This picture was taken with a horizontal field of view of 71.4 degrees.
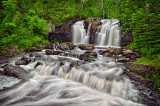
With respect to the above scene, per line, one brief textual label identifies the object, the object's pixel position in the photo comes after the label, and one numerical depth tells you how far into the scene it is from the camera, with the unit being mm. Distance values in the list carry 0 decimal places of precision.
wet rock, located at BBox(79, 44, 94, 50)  17375
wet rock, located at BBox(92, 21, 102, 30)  22234
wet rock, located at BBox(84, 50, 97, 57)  12934
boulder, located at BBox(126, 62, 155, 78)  5899
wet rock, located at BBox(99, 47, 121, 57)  13598
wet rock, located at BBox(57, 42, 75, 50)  17550
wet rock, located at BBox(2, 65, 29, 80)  7844
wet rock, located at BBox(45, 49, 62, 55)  14234
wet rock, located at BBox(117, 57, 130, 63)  10347
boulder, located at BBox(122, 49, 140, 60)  10881
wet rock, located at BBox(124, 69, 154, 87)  5547
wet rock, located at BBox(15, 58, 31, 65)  9933
